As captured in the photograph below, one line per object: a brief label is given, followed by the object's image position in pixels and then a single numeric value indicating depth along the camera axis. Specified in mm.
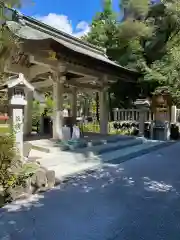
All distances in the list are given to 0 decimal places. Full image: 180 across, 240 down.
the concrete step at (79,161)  4225
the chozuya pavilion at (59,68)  5518
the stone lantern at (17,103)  3710
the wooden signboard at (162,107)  9535
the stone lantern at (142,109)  9086
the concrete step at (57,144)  5601
